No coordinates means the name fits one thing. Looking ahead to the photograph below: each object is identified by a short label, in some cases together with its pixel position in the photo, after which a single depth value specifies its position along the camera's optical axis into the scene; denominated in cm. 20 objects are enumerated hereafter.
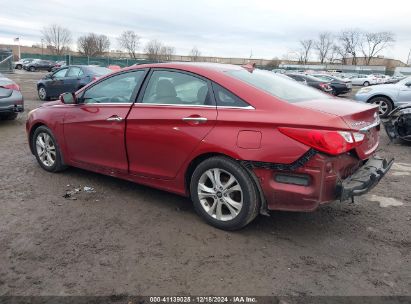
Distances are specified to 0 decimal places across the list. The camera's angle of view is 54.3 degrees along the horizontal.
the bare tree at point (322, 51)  10156
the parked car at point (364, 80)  4662
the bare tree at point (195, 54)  9323
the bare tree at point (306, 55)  10312
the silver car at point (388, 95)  1153
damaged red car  334
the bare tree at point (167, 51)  8851
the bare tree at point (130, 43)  9019
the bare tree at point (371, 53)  9688
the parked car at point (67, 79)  1408
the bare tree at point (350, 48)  9704
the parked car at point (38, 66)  4878
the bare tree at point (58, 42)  9156
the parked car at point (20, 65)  5151
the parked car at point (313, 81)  1866
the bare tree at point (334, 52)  10038
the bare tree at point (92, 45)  7262
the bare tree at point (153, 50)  8819
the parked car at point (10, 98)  900
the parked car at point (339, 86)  2273
